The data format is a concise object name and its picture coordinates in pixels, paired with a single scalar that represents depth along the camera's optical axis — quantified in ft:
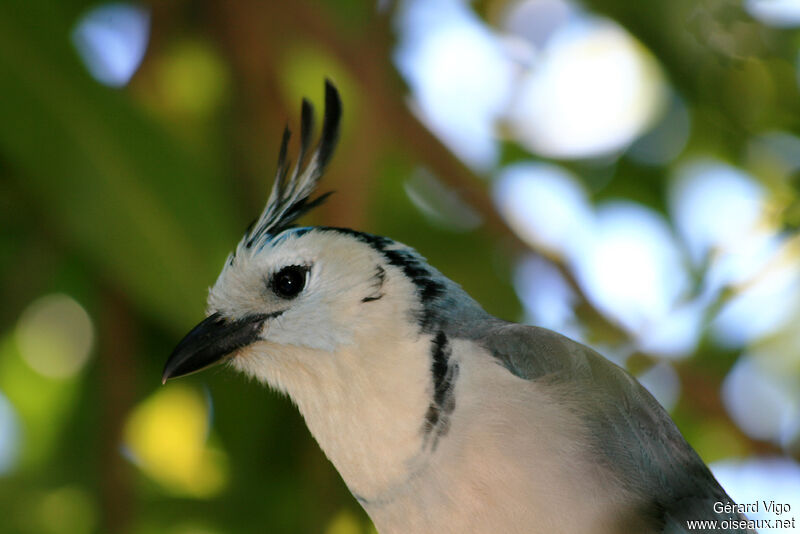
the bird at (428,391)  12.28
